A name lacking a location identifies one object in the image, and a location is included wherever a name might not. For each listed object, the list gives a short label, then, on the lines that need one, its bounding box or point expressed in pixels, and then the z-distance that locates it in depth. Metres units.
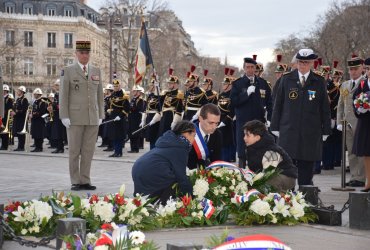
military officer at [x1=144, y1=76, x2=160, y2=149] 20.75
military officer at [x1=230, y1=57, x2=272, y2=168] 13.49
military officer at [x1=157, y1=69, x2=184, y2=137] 19.95
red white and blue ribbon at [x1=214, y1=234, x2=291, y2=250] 4.18
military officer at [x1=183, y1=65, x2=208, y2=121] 19.44
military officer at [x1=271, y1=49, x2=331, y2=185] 10.87
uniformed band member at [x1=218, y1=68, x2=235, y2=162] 18.67
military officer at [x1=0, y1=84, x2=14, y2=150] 24.86
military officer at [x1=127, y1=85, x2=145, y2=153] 24.77
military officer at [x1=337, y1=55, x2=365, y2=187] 13.13
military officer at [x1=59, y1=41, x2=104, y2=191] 12.10
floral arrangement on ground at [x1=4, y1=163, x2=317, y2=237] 7.33
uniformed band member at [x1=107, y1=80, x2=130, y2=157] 21.67
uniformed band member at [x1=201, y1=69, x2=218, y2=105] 19.73
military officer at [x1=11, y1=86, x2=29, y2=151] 24.89
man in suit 9.29
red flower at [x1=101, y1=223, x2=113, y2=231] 5.16
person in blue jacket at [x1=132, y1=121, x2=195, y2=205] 8.43
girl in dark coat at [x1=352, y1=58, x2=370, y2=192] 11.28
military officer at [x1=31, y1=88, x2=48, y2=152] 24.31
